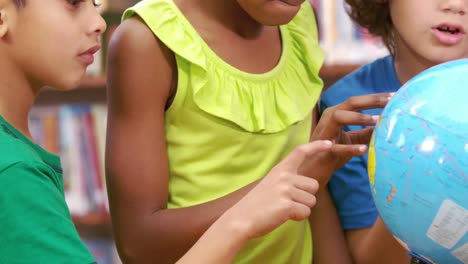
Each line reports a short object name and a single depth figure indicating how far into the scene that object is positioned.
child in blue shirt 3.28
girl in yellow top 3.14
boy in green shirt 2.78
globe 2.85
